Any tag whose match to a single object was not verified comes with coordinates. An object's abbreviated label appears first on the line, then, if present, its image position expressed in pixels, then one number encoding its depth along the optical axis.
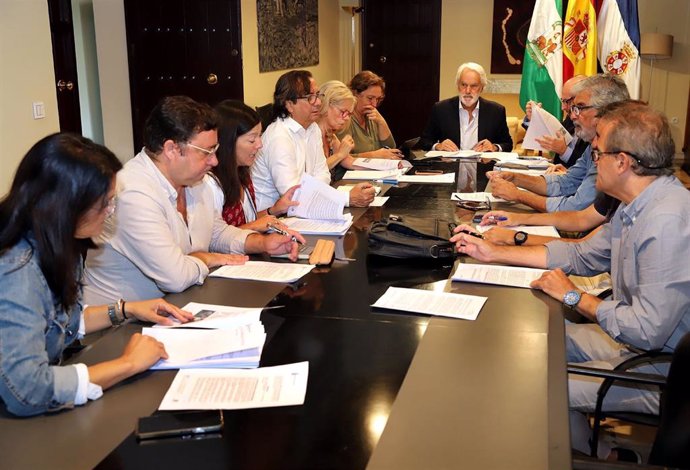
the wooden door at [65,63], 5.96
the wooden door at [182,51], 5.80
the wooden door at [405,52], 9.27
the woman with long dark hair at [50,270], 1.47
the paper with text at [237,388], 1.54
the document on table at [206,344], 1.73
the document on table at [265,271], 2.40
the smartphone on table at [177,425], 1.41
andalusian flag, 6.84
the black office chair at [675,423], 1.53
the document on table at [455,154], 5.31
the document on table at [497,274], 2.37
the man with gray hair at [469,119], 5.82
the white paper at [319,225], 3.01
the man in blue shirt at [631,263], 2.08
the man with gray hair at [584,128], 3.48
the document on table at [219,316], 1.96
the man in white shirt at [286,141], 3.68
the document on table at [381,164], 4.73
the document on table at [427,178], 4.29
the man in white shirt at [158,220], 2.31
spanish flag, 6.86
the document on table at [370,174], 4.40
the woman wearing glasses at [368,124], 5.38
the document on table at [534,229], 3.08
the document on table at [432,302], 2.08
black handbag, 2.60
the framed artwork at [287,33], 7.12
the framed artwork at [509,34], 8.97
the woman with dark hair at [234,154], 3.12
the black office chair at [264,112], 5.87
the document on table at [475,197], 3.70
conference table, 1.34
